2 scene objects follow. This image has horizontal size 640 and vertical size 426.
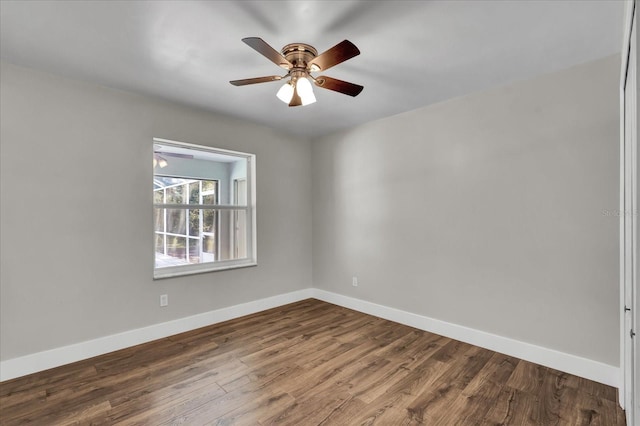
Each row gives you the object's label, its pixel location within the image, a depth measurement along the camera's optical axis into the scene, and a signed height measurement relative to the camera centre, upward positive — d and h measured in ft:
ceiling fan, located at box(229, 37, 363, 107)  6.43 +3.17
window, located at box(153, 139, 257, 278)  10.93 +0.11
